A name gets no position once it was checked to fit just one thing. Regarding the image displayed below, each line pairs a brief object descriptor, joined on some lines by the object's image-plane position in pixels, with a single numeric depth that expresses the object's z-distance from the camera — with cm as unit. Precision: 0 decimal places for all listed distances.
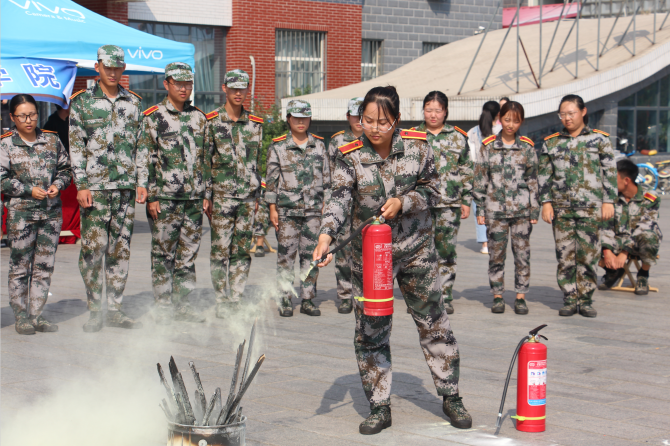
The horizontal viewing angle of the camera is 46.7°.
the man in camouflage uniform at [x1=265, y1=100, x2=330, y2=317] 779
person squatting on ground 898
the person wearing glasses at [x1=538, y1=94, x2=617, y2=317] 755
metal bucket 361
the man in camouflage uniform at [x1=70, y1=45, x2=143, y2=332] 687
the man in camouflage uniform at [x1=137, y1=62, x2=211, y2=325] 714
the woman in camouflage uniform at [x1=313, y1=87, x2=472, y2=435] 434
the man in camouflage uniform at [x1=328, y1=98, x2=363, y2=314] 782
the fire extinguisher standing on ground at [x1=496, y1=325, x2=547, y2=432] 437
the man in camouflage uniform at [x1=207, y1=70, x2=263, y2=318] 747
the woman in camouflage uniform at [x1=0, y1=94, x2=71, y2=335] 674
